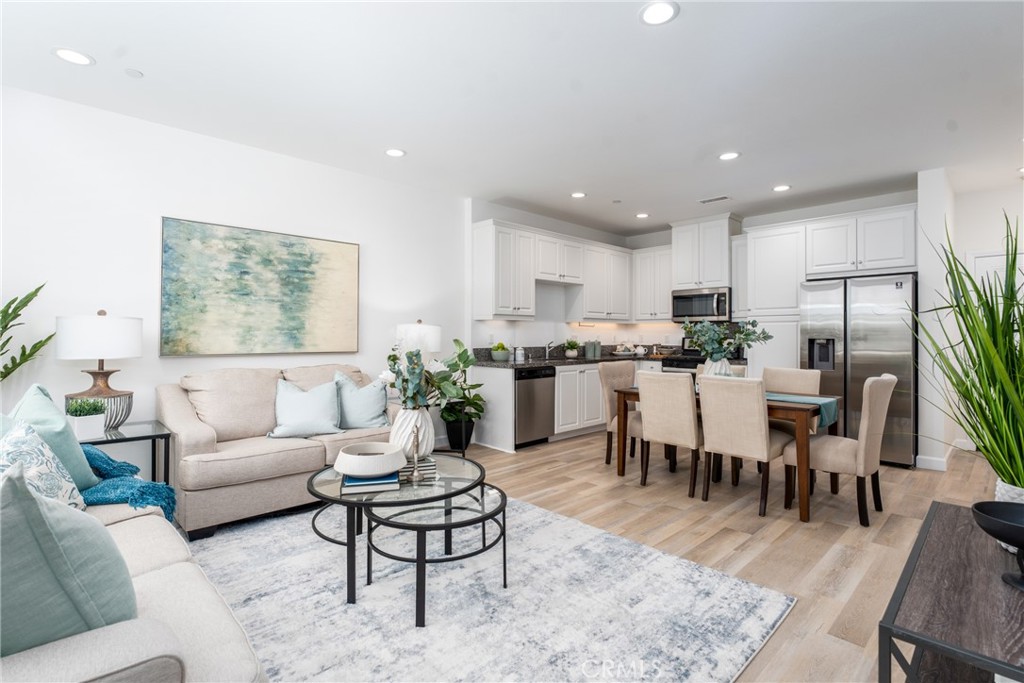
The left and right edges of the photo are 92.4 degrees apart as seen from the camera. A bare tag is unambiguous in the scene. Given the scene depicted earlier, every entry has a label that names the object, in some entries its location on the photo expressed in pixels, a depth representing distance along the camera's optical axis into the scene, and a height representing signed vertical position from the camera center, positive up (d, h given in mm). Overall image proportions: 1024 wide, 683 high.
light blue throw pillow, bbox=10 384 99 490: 1913 -346
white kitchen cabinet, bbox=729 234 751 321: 5973 +854
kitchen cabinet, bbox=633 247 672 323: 6746 +865
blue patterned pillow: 1603 -415
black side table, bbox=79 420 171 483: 2768 -562
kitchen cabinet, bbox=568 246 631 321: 6414 +818
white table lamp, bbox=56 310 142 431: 2814 -18
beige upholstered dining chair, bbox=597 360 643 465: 4371 -370
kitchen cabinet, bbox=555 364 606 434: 5531 -630
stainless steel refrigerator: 4516 +42
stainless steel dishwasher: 5059 -632
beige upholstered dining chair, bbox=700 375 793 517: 3166 -509
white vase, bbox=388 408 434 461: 2477 -432
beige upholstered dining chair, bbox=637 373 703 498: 3543 -500
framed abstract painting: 3582 +405
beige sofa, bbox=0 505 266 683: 836 -704
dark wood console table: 957 -575
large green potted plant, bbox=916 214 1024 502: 1071 -59
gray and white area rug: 1773 -1146
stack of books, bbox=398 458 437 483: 2355 -627
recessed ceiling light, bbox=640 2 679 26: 2213 +1530
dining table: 3086 -516
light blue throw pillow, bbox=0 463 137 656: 842 -427
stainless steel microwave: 6016 +521
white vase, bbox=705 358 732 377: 3793 -167
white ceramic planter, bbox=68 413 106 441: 2695 -470
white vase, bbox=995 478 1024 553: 1251 -377
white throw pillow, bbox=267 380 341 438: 3430 -486
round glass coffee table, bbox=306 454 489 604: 2039 -648
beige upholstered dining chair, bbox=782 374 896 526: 2990 -638
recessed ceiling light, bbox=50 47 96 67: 2609 +1542
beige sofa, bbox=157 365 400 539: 2844 -671
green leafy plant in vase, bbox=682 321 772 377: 3748 +41
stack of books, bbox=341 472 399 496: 2170 -634
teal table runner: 3355 -399
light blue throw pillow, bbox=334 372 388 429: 3730 -467
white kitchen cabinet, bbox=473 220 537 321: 5234 +803
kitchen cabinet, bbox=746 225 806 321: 5379 +861
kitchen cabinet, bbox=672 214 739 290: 6031 +1189
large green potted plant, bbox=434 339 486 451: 4764 -682
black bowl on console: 1073 -403
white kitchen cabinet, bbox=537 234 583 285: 5774 +1033
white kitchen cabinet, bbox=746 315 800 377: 5363 -22
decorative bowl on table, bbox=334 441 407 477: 2176 -535
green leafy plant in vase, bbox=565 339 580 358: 6213 -46
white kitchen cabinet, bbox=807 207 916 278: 4750 +1058
